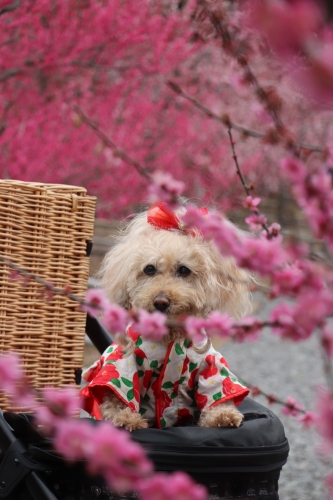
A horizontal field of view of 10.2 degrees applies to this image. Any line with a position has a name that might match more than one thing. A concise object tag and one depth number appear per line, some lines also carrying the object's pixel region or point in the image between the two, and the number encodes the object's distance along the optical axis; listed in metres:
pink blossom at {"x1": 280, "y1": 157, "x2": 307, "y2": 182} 1.50
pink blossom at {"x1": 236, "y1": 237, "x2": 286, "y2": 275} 1.67
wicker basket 2.35
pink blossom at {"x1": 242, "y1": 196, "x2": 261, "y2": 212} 2.19
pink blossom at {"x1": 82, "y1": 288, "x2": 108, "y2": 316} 1.94
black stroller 2.14
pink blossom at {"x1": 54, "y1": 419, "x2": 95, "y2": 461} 1.42
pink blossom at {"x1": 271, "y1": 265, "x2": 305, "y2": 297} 1.63
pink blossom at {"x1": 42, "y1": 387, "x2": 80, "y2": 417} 1.52
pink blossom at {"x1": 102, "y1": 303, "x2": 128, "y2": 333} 1.98
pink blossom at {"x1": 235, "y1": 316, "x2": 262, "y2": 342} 1.85
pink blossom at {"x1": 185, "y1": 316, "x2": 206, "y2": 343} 1.94
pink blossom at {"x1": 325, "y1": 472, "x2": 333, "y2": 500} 1.36
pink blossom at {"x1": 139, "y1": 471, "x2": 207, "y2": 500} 1.38
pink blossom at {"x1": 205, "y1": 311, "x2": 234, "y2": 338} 1.93
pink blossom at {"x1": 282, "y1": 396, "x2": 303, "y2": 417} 2.05
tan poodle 2.30
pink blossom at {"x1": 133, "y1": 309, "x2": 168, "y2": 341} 1.97
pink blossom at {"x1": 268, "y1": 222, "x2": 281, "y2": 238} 2.14
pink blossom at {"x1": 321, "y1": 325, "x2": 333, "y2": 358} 1.49
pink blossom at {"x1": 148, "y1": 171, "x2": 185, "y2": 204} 1.90
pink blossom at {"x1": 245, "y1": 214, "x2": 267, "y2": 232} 2.14
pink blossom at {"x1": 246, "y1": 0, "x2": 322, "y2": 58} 1.16
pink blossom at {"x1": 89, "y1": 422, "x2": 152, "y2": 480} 1.38
